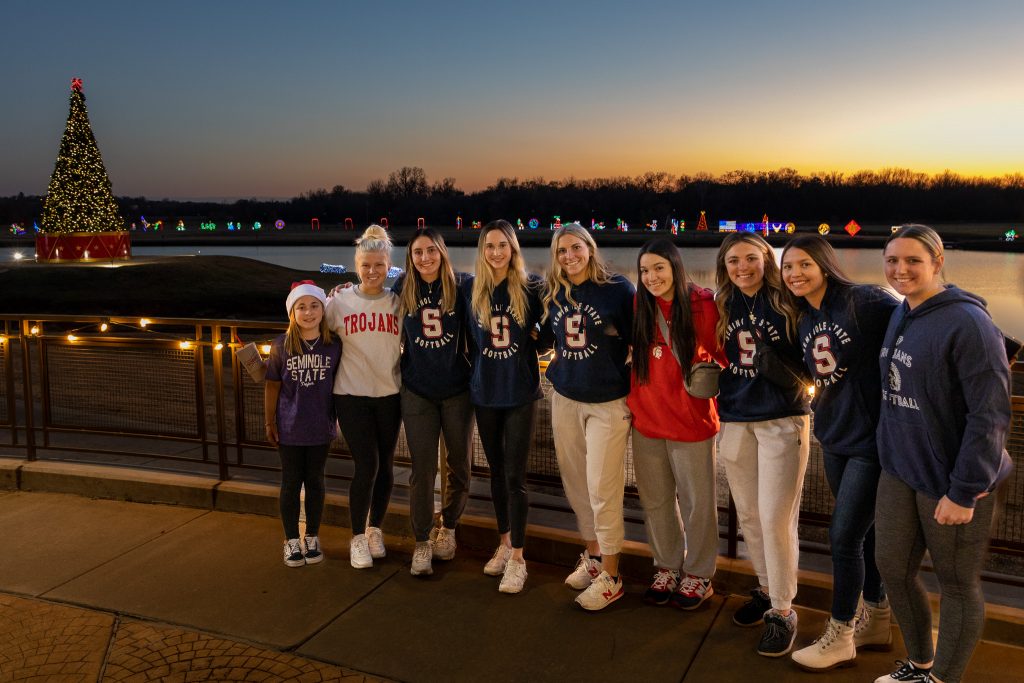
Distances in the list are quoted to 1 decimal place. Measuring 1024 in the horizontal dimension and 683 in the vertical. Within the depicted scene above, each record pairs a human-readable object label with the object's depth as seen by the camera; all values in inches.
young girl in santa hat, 181.5
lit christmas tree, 1202.0
